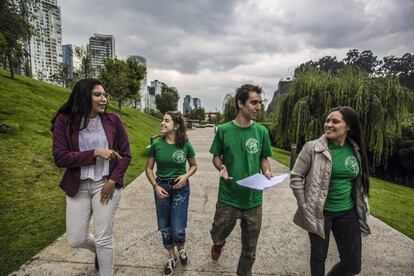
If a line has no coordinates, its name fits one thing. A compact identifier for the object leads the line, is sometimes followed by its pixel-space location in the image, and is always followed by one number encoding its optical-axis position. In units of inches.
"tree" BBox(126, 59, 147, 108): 1034.1
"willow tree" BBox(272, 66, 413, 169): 349.1
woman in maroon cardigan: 76.4
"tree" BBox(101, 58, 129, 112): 792.9
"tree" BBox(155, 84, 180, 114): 1720.0
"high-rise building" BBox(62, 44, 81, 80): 948.0
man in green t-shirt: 86.9
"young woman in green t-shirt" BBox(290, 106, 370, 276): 77.5
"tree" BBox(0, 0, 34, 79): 223.3
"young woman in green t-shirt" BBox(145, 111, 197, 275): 96.3
